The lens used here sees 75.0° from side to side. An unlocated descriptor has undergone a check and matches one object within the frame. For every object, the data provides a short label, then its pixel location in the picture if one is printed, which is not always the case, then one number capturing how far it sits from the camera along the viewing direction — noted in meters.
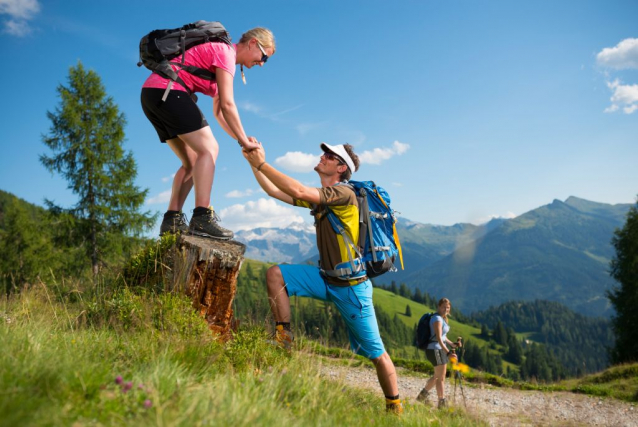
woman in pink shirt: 5.02
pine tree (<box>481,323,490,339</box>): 144.62
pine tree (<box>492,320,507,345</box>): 141.75
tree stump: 5.06
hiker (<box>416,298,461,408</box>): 9.05
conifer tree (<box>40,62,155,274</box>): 21.16
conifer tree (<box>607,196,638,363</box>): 30.42
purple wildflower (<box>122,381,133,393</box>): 2.56
